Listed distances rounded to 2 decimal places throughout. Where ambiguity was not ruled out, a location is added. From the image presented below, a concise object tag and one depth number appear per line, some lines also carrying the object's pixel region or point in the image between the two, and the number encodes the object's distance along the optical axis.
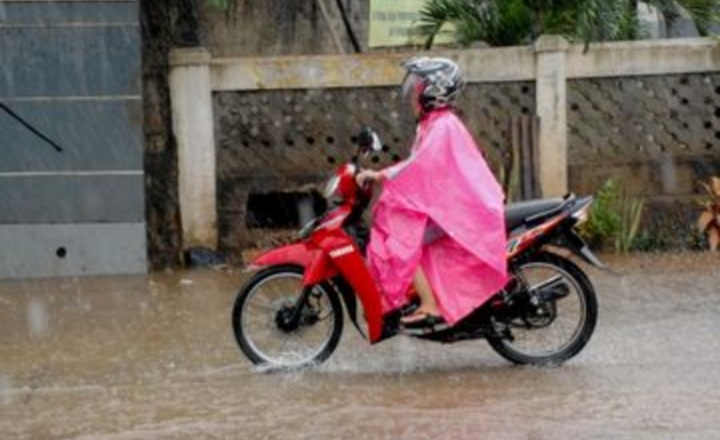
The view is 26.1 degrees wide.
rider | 7.95
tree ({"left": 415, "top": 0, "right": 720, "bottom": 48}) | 13.44
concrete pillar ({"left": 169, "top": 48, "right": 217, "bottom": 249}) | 12.79
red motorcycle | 8.05
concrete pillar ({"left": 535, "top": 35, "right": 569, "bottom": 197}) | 13.09
